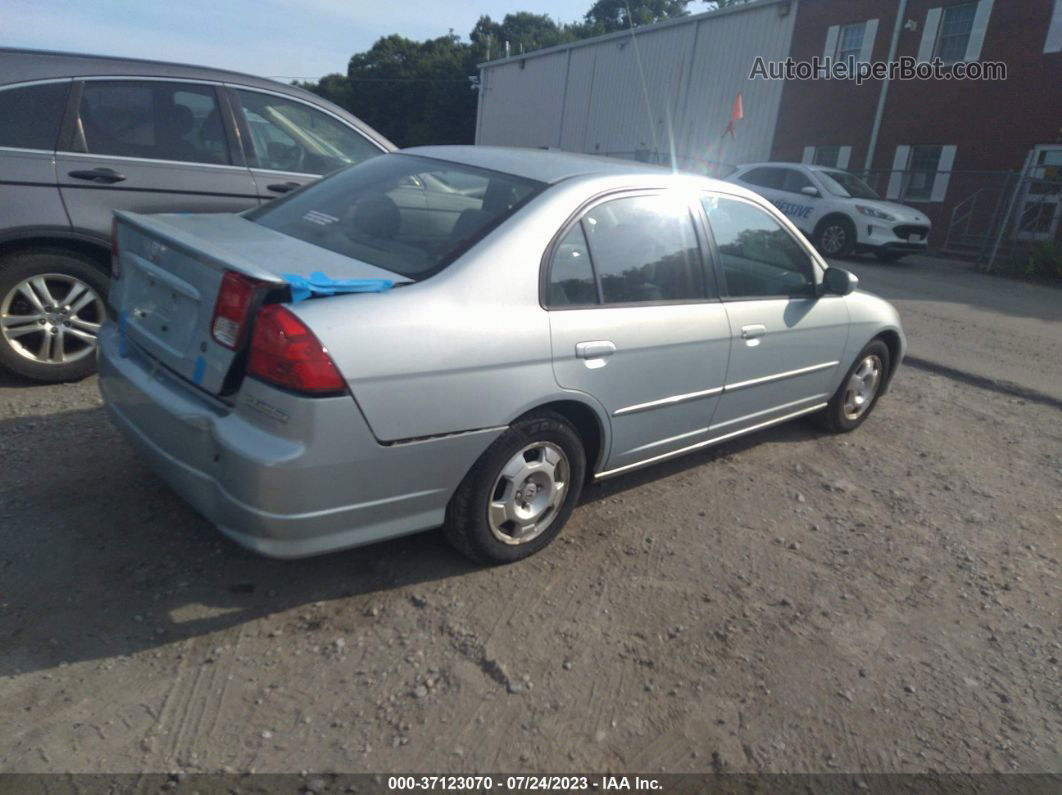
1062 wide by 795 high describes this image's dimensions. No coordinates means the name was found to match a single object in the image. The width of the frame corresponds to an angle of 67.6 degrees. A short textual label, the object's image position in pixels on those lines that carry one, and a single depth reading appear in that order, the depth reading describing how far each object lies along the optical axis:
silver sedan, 2.57
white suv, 14.99
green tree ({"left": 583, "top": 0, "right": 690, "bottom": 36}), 47.88
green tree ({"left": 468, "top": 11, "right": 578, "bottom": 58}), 63.62
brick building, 17.98
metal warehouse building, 25.75
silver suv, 4.34
